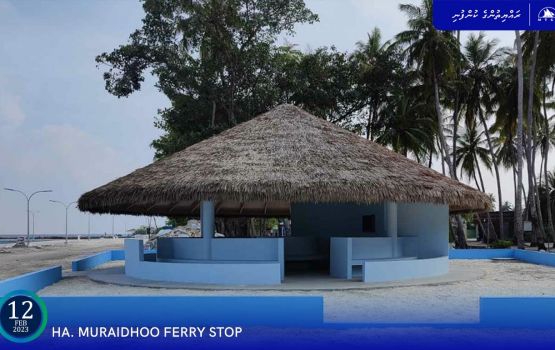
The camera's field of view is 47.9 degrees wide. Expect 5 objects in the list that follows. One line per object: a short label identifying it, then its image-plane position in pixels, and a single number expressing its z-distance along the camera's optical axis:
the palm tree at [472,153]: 49.16
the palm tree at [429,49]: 34.38
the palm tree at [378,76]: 34.63
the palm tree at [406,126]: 37.34
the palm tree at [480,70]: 39.03
